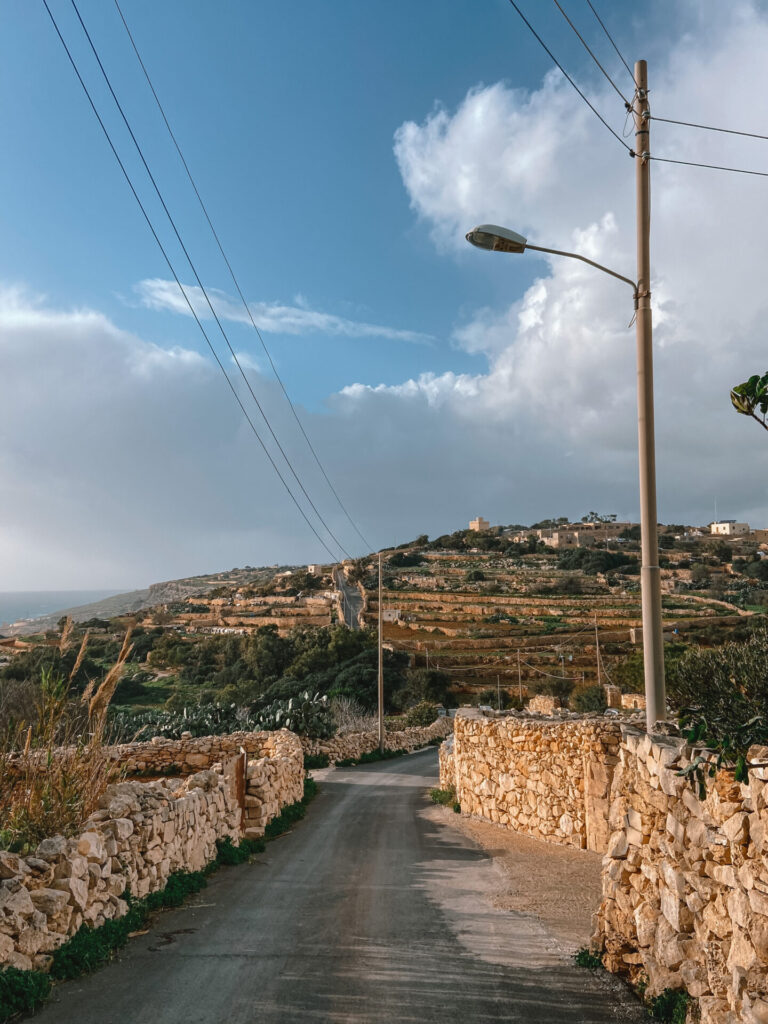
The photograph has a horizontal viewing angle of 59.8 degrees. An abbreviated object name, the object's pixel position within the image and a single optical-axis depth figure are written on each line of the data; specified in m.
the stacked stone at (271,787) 11.64
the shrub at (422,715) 36.06
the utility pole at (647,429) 5.82
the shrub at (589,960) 5.28
